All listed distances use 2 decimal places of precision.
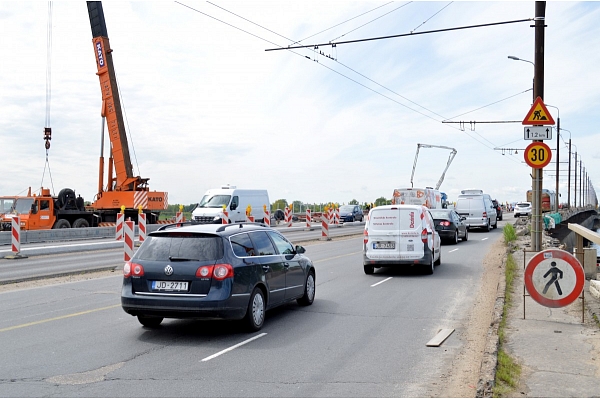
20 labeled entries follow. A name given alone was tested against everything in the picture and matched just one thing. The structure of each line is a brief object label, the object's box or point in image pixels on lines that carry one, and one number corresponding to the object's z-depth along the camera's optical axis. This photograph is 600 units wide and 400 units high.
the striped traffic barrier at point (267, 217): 33.94
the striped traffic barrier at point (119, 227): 19.83
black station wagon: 8.24
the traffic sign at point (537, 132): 14.37
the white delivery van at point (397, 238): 15.51
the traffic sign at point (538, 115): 13.98
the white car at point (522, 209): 66.43
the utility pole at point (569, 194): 79.01
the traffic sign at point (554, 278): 8.53
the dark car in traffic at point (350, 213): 54.09
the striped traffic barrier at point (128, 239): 15.88
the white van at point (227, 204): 33.34
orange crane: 30.45
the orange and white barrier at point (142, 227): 19.95
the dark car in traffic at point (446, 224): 26.00
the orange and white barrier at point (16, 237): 20.59
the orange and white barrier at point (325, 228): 29.16
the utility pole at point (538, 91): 16.31
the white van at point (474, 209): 36.12
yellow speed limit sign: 14.32
